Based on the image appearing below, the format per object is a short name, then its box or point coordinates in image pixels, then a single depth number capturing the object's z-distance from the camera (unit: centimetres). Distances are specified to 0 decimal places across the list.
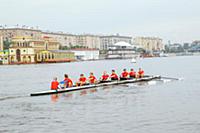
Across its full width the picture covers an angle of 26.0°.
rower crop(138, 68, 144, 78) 4518
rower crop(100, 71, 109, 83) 3968
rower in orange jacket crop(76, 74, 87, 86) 3638
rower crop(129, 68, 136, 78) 4369
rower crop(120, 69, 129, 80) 4254
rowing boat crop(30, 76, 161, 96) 3328
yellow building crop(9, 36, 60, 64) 15938
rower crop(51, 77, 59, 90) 3328
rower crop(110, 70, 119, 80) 4109
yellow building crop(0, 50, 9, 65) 15848
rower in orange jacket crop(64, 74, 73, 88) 3475
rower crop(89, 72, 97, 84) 3789
